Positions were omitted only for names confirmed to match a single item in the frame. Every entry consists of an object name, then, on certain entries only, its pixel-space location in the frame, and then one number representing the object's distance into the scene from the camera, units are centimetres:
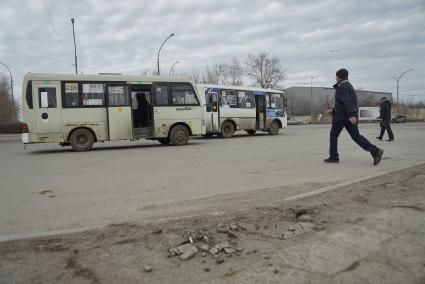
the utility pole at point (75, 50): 2886
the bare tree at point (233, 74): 7356
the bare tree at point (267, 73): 7894
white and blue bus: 2116
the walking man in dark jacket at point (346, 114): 848
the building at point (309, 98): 9475
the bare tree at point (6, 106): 5472
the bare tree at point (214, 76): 7044
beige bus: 1395
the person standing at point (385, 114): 1584
